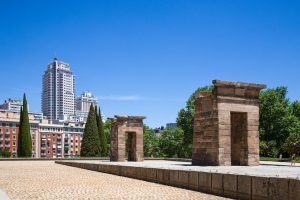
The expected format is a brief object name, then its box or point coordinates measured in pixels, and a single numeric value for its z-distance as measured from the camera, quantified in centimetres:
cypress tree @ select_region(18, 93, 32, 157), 6144
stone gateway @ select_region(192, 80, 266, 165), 1766
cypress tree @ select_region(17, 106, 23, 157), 6191
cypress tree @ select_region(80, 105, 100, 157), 5872
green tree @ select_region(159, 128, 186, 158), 6308
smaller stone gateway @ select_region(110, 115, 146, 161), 3219
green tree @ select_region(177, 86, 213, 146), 5278
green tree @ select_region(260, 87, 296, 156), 4794
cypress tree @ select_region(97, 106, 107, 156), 6248
